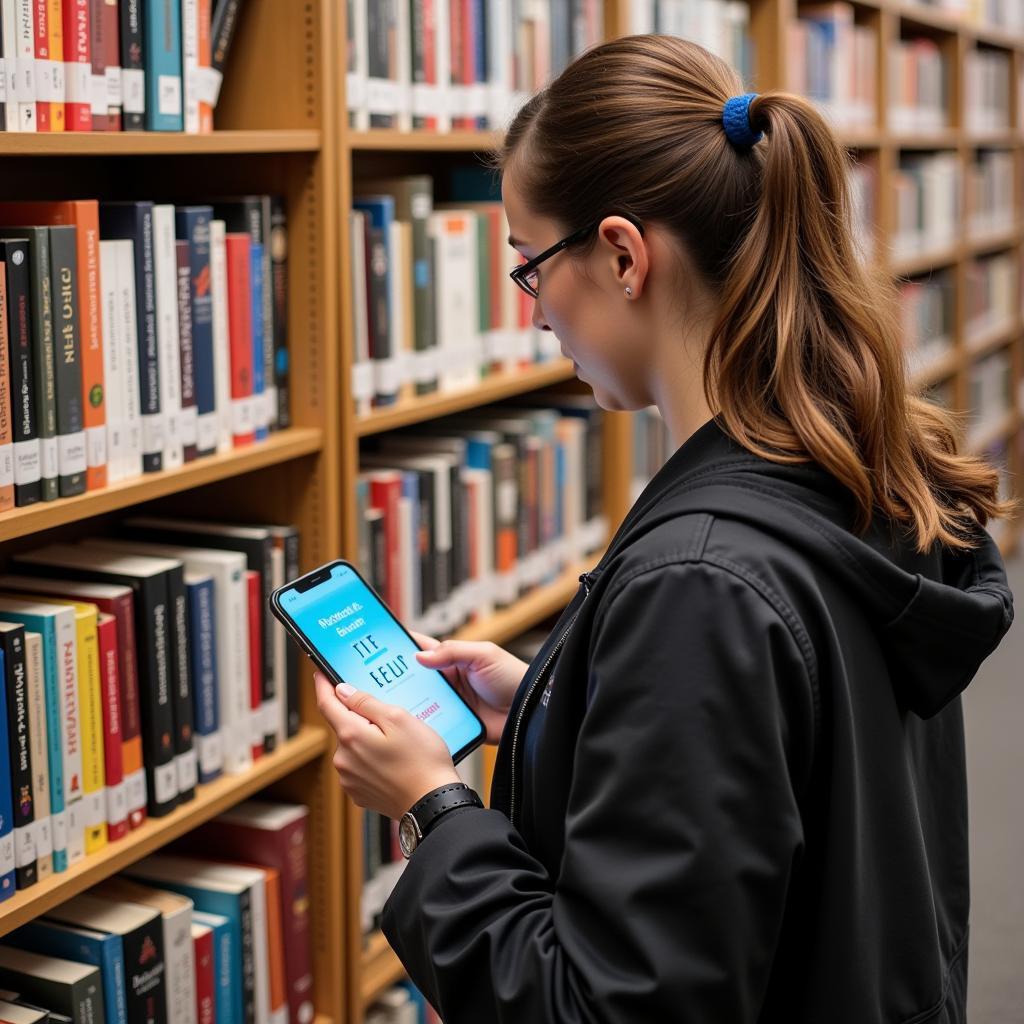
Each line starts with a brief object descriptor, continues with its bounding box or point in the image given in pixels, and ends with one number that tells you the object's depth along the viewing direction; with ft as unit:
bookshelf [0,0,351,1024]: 5.48
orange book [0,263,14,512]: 4.27
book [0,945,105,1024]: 4.67
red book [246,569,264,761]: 5.55
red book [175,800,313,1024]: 5.88
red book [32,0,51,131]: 4.34
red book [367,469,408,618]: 6.37
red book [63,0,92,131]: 4.48
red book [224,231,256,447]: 5.33
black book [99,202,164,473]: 4.77
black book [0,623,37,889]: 4.40
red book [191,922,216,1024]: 5.34
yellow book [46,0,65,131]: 4.40
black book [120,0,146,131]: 4.73
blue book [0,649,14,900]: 4.35
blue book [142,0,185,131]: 4.83
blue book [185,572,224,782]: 5.24
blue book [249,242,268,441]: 5.47
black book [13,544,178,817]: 4.97
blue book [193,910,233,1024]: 5.46
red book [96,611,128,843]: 4.79
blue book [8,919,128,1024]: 4.84
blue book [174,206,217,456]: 5.06
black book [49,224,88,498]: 4.43
